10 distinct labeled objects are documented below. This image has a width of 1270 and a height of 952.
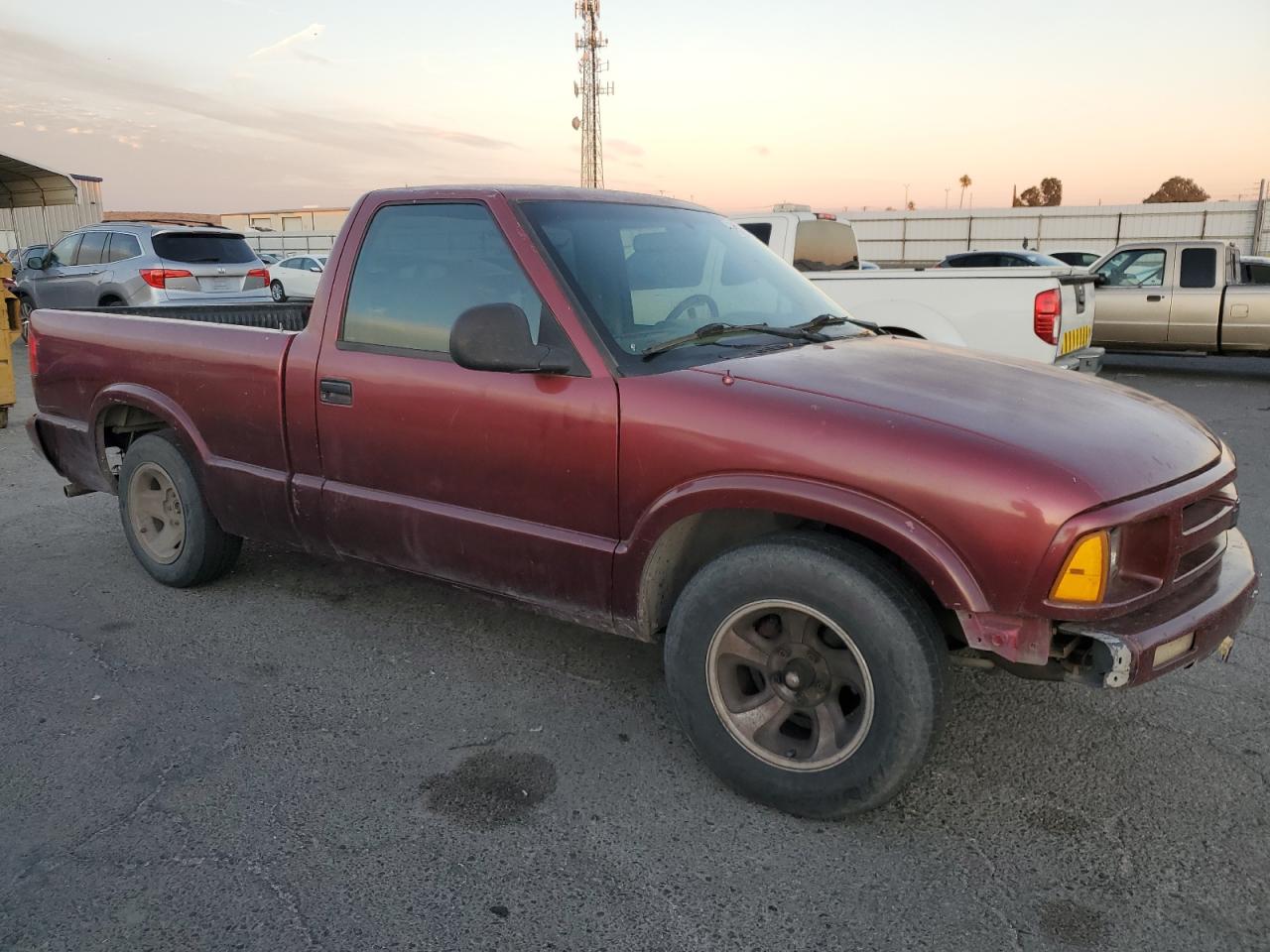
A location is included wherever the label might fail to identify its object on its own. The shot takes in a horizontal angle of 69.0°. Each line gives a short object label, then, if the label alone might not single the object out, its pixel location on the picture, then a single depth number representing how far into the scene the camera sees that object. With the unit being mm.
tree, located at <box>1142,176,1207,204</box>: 75500
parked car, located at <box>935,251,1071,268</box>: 18453
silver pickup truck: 11977
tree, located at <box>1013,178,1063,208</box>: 93938
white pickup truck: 7215
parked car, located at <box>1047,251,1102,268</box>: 23031
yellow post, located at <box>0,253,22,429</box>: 8852
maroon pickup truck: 2428
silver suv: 12750
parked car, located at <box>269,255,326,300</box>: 23094
